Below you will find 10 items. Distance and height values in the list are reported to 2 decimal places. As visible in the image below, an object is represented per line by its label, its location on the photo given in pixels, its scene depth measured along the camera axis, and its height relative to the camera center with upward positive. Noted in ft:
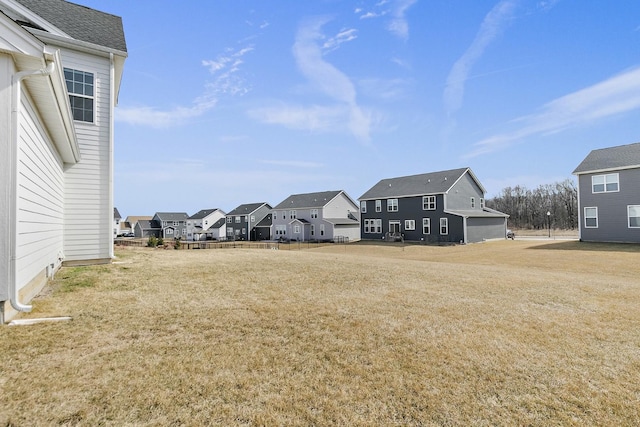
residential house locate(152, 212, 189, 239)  255.04 +1.17
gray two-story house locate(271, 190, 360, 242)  160.66 +3.54
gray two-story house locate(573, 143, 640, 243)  84.43 +7.42
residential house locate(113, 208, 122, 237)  282.25 +4.83
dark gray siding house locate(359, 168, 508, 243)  116.78 +4.89
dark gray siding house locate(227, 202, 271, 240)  204.64 +3.63
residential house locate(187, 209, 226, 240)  238.39 +3.15
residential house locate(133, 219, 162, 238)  253.03 -2.60
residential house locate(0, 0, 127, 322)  15.99 +6.54
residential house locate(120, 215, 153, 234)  316.27 +2.85
